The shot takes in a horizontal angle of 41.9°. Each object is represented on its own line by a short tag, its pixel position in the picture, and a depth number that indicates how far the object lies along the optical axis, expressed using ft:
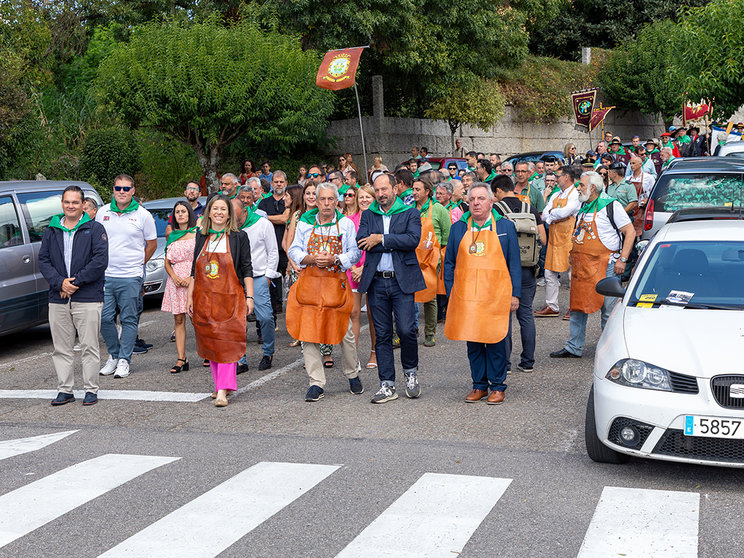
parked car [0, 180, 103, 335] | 36.58
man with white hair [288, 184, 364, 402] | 27.27
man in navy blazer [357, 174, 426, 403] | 26.84
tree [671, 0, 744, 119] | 75.77
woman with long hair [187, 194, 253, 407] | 27.53
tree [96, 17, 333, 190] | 75.05
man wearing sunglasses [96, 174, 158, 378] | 32.89
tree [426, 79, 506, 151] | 103.04
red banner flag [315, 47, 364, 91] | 65.72
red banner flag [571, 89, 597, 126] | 77.15
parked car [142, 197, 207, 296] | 45.80
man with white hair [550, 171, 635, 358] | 31.78
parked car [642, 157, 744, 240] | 40.60
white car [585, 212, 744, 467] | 18.30
